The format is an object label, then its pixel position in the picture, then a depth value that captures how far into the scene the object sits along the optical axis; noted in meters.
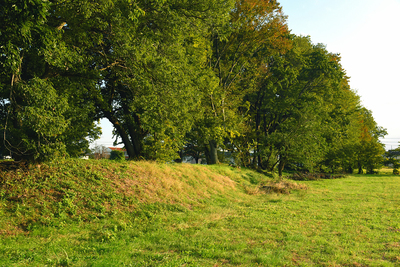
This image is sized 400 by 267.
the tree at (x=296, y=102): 25.77
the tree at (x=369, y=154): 42.47
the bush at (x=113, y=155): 36.17
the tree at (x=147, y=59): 10.88
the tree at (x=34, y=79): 6.66
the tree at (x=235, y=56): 21.84
